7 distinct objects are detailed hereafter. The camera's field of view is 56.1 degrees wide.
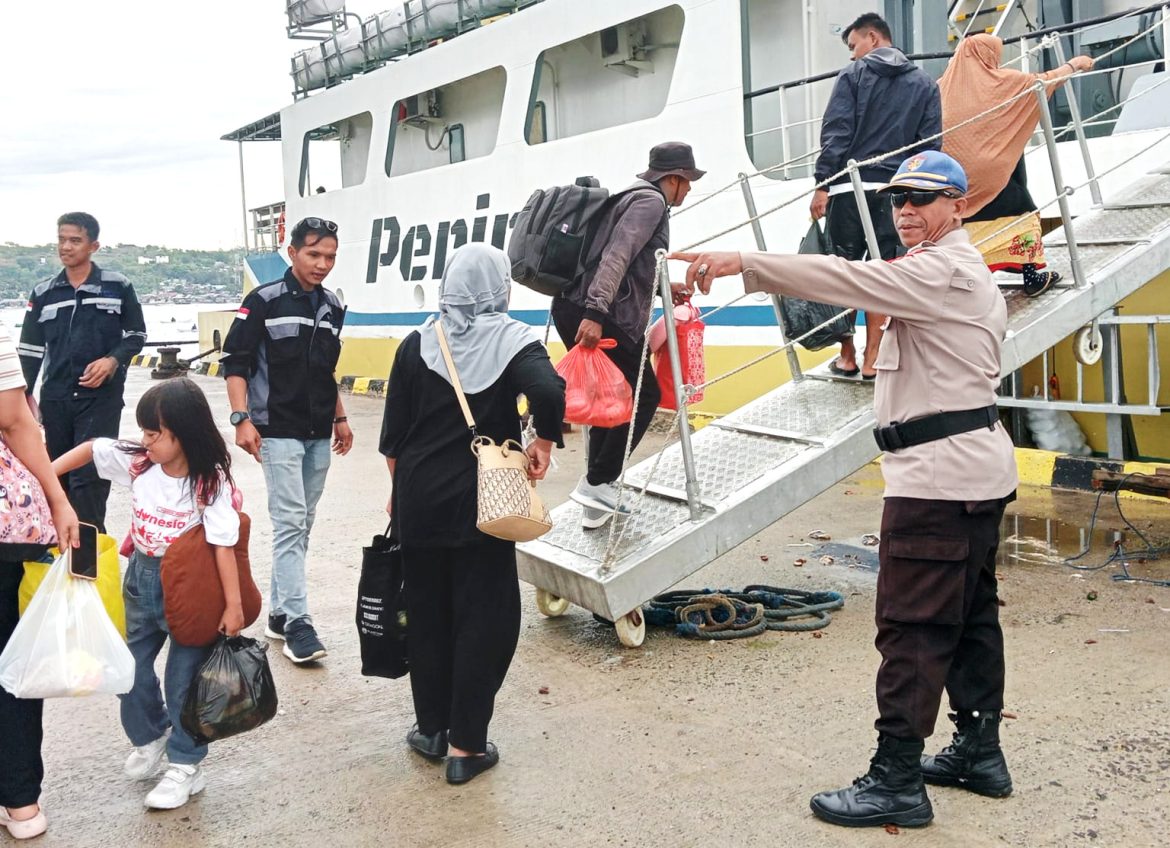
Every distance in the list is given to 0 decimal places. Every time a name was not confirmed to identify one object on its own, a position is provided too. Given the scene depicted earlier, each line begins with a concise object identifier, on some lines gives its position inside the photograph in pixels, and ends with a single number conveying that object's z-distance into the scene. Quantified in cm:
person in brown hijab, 505
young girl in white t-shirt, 315
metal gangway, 435
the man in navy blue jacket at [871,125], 482
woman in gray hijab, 329
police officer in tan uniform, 282
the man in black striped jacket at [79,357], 505
